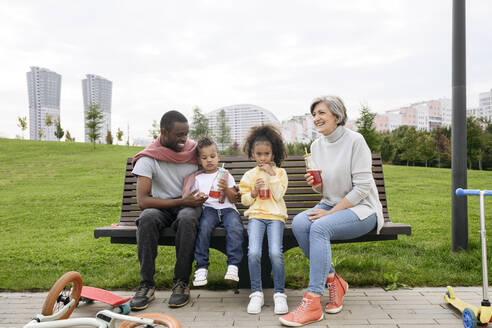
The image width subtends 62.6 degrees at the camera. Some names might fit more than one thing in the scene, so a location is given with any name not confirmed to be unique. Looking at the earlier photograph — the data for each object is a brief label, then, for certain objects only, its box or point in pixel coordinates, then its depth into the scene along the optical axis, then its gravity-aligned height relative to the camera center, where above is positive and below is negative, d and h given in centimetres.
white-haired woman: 281 -37
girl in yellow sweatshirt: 298 -36
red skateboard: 285 -98
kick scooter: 246 -95
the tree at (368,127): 2478 +189
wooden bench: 318 -47
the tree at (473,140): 2323 +88
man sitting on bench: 306 -34
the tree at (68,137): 4980 +318
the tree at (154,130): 3962 +306
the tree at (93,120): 2841 +308
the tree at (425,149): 2959 +53
